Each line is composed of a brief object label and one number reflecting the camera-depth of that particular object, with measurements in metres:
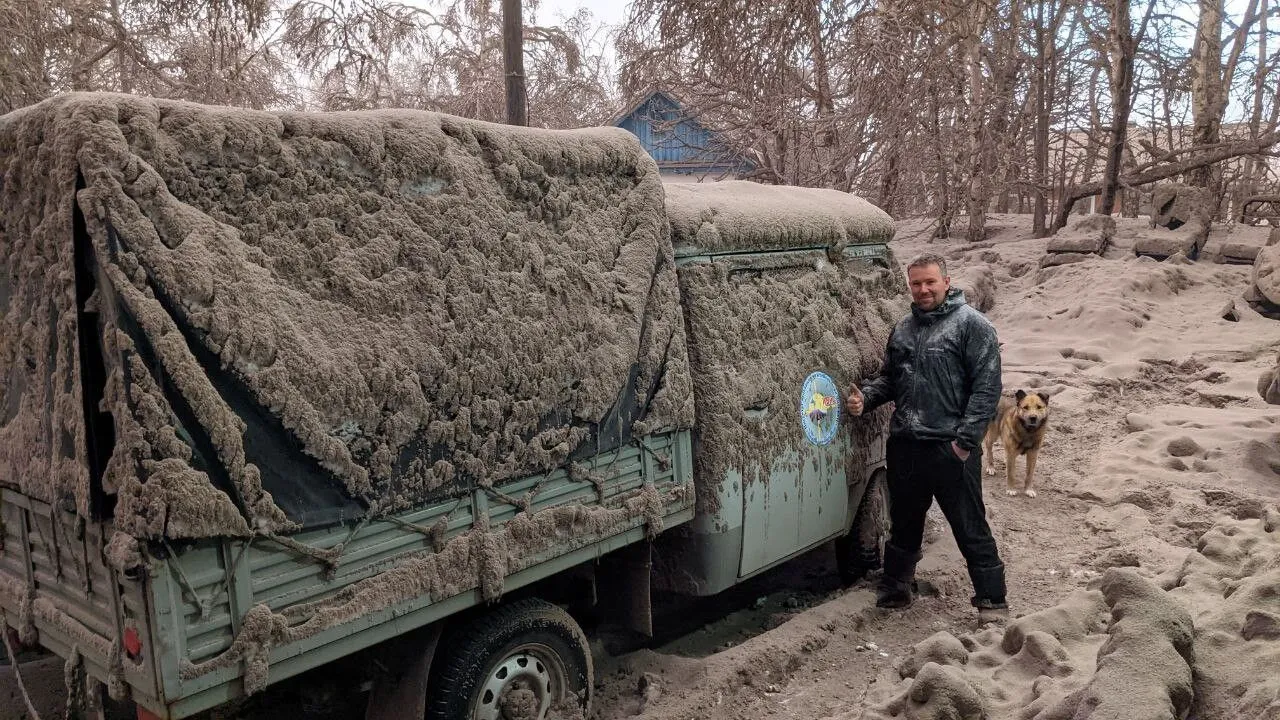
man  4.79
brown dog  7.16
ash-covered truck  2.38
